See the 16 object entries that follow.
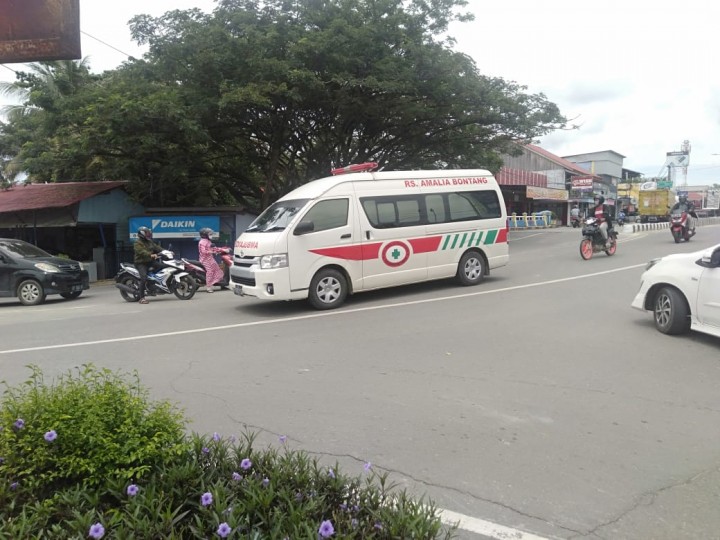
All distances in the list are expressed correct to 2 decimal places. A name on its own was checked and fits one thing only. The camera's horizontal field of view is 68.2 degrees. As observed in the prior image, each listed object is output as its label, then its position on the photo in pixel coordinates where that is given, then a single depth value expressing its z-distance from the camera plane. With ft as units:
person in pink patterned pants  41.23
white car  20.90
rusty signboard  9.24
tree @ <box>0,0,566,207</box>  54.90
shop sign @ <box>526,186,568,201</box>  139.96
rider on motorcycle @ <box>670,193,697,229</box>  63.05
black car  40.78
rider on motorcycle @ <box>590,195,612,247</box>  50.55
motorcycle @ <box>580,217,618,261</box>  50.37
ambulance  29.17
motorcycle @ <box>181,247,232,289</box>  41.13
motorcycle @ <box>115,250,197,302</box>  38.22
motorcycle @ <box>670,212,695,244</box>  62.13
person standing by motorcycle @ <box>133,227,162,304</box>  37.91
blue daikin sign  61.87
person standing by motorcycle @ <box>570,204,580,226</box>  125.96
